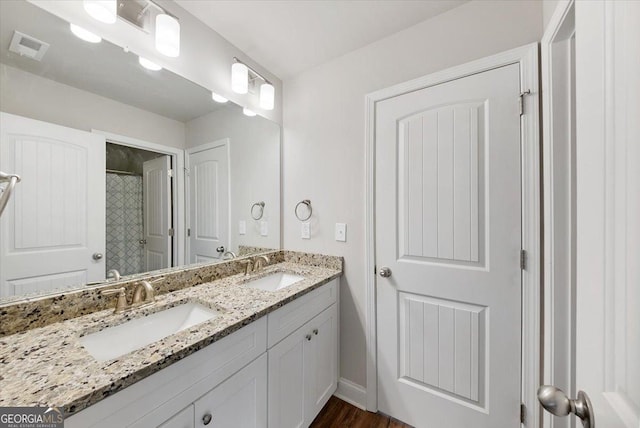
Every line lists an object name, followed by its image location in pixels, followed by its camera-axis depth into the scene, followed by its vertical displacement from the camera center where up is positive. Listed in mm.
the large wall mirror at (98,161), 893 +233
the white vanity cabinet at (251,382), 676 -615
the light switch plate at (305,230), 1867 -137
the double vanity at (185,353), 620 -450
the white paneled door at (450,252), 1222 -219
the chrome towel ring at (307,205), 1846 +49
